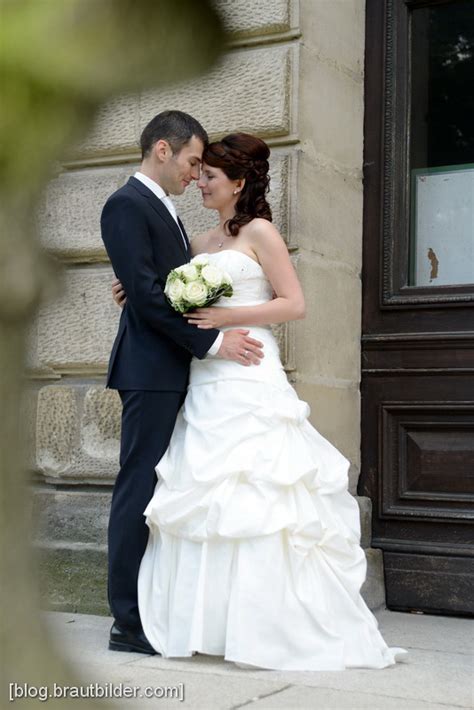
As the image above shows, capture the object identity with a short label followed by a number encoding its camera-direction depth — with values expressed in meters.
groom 3.49
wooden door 4.41
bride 3.25
